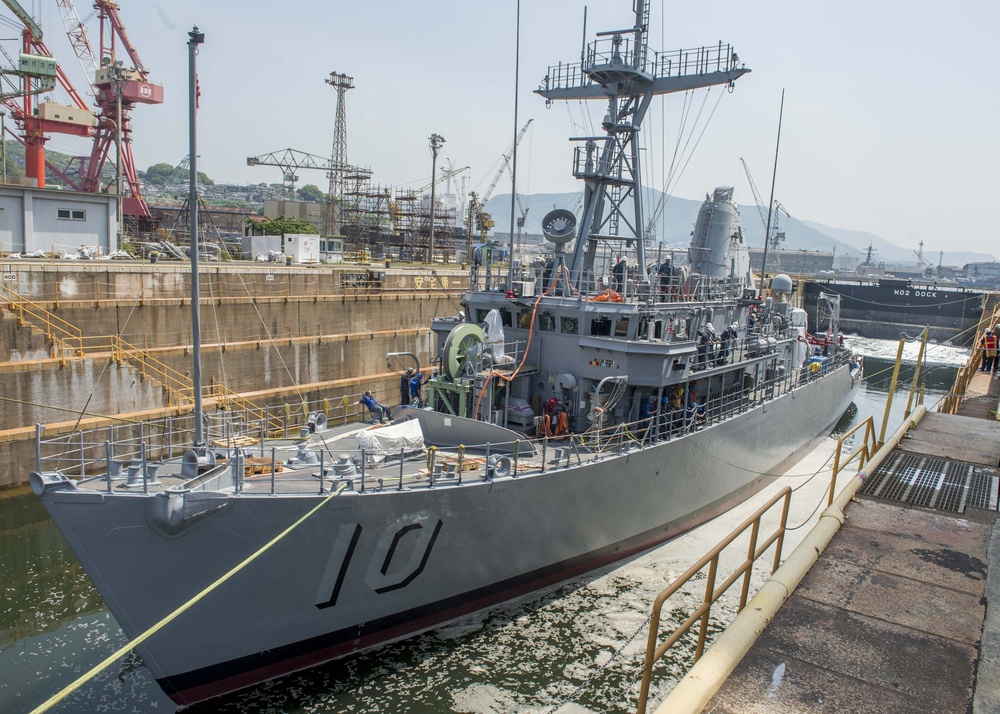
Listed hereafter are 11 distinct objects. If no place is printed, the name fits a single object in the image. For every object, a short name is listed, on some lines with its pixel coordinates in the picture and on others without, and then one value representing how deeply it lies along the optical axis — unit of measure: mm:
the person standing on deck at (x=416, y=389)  15287
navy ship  9102
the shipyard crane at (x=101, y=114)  41844
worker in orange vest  20031
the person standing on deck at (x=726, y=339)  17594
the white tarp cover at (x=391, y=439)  11656
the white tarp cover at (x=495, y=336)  14047
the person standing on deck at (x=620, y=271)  16250
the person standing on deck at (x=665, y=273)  16727
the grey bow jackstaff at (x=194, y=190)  9602
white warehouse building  24906
